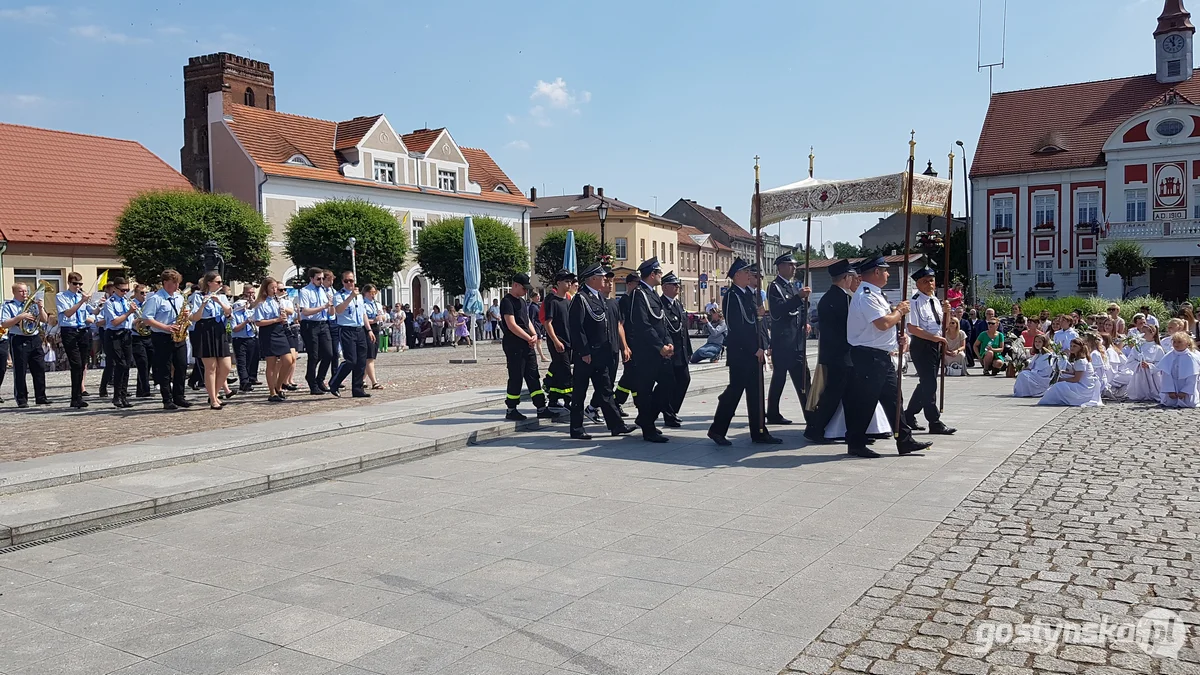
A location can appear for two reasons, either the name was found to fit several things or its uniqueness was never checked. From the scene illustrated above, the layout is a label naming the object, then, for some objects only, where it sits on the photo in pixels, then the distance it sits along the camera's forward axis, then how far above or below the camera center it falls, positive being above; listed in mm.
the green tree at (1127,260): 44000 +2483
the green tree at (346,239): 41094 +3634
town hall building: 48750 +7237
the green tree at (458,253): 47781 +3426
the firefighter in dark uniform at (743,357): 9633 -397
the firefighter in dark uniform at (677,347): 10688 -327
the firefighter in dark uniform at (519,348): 11266 -329
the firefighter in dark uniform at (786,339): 10953 -252
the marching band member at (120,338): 13250 -190
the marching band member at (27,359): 13453 -480
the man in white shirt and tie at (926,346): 10375 -341
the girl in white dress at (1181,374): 12969 -841
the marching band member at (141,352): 13508 -401
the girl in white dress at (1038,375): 14469 -919
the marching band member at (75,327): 13328 -30
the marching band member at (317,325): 13781 -40
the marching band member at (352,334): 13805 -179
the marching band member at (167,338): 11938 -178
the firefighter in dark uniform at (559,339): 11523 -234
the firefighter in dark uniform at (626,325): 10468 -69
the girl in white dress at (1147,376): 14023 -923
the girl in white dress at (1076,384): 13414 -998
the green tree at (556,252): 68375 +4941
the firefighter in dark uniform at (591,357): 10508 -417
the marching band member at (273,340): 13578 -245
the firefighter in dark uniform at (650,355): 10148 -389
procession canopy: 10906 +1431
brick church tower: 65181 +17192
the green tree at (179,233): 35125 +3433
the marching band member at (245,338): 14375 -234
